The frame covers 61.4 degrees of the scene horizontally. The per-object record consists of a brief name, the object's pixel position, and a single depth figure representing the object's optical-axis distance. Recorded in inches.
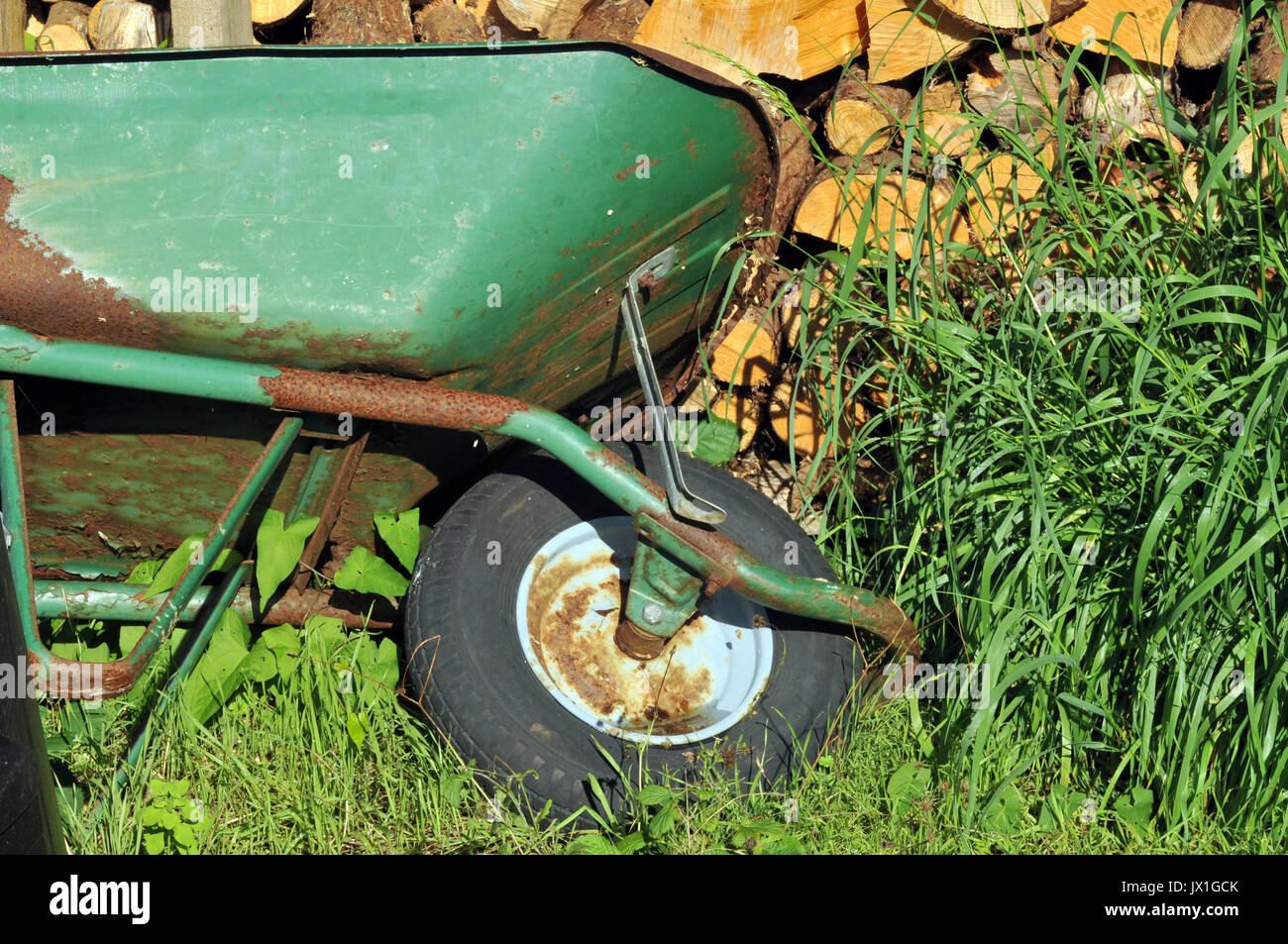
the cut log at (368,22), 96.8
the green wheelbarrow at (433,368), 63.0
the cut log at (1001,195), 86.8
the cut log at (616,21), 94.3
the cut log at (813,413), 89.4
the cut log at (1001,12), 87.4
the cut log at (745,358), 94.5
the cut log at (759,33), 90.5
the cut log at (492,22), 98.5
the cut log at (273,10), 98.7
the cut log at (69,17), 107.0
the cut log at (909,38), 89.7
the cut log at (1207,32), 92.4
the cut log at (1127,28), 91.4
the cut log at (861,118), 92.2
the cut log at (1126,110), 91.4
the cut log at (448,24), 98.8
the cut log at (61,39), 106.2
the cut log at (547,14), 96.5
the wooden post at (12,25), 93.4
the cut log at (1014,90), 92.4
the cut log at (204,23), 91.8
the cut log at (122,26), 103.8
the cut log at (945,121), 89.0
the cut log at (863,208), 88.7
